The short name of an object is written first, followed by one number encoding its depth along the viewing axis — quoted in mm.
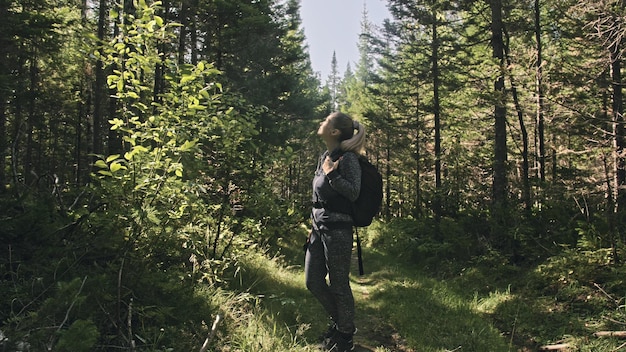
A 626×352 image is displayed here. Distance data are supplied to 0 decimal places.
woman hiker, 3496
